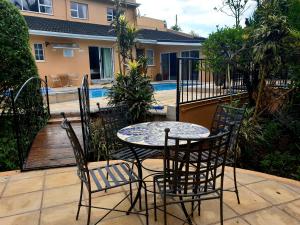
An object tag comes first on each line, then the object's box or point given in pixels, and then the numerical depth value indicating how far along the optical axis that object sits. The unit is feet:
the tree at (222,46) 19.92
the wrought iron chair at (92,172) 6.55
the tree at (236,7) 41.16
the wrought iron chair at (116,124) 8.82
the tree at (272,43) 15.21
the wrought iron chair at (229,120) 8.45
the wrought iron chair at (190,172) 5.79
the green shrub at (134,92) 16.44
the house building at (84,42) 36.78
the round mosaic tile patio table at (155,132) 7.14
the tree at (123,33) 29.14
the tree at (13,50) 15.04
